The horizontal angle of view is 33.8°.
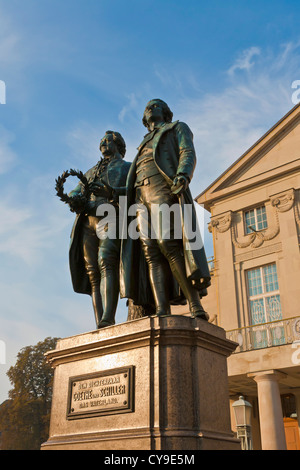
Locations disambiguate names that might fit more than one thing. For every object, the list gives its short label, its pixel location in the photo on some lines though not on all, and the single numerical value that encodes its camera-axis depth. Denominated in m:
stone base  3.86
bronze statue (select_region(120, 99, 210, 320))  4.77
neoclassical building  17.78
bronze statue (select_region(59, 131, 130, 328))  5.43
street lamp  12.89
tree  31.48
